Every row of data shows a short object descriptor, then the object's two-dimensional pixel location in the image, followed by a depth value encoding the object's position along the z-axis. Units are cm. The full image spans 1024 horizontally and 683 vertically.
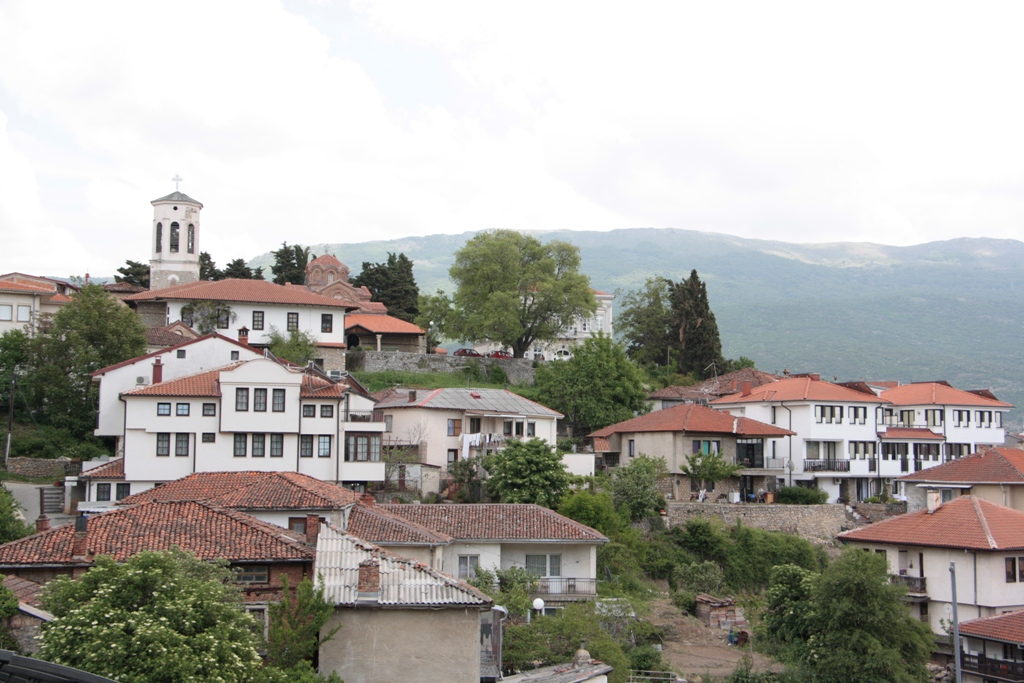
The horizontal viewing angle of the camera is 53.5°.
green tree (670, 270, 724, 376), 8069
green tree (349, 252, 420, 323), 8856
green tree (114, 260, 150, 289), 8350
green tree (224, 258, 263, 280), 8854
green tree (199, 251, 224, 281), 8638
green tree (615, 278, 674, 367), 8456
